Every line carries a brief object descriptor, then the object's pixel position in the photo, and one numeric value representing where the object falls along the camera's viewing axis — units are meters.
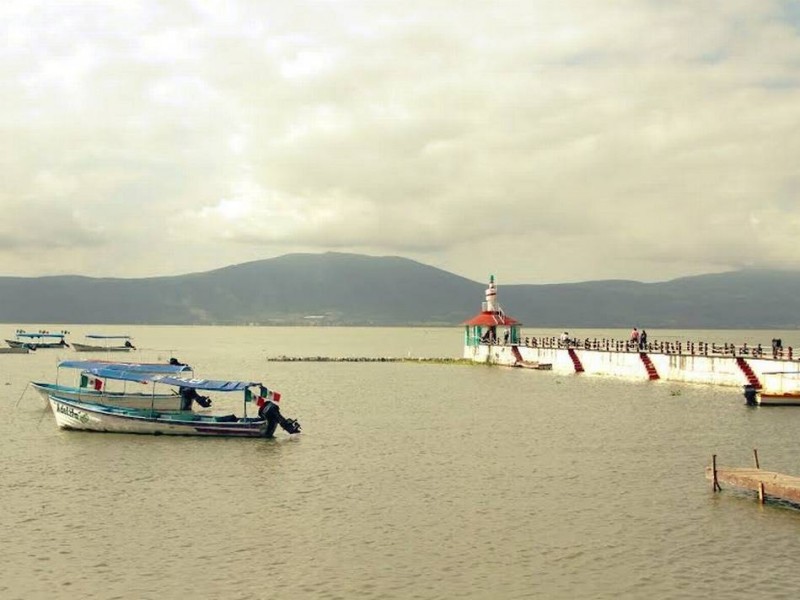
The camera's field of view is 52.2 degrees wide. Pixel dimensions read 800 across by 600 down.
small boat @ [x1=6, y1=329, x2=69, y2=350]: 156.71
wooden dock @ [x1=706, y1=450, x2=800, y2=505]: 27.38
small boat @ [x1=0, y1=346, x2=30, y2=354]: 147.50
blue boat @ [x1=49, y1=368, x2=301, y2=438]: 44.19
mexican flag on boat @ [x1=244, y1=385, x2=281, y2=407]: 44.41
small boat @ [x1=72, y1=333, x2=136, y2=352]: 152.18
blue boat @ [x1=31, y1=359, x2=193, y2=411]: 51.22
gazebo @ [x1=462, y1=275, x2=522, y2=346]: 108.06
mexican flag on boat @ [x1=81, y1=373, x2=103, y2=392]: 55.59
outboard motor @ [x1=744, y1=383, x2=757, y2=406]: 55.03
